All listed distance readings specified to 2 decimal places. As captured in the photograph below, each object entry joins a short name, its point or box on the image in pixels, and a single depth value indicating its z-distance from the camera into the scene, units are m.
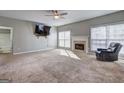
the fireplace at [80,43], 5.08
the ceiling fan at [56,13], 3.31
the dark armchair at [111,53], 3.35
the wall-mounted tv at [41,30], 5.74
